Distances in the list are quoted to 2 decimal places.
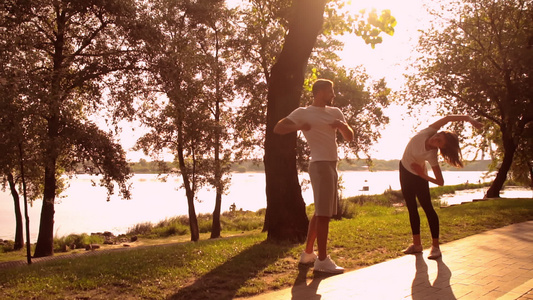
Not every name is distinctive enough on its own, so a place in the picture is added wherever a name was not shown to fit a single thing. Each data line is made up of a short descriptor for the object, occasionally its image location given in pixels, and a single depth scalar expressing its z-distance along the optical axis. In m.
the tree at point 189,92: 16.98
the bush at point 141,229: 27.24
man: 5.37
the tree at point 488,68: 20.47
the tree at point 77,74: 14.73
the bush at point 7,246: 21.28
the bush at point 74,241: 20.87
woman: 5.95
